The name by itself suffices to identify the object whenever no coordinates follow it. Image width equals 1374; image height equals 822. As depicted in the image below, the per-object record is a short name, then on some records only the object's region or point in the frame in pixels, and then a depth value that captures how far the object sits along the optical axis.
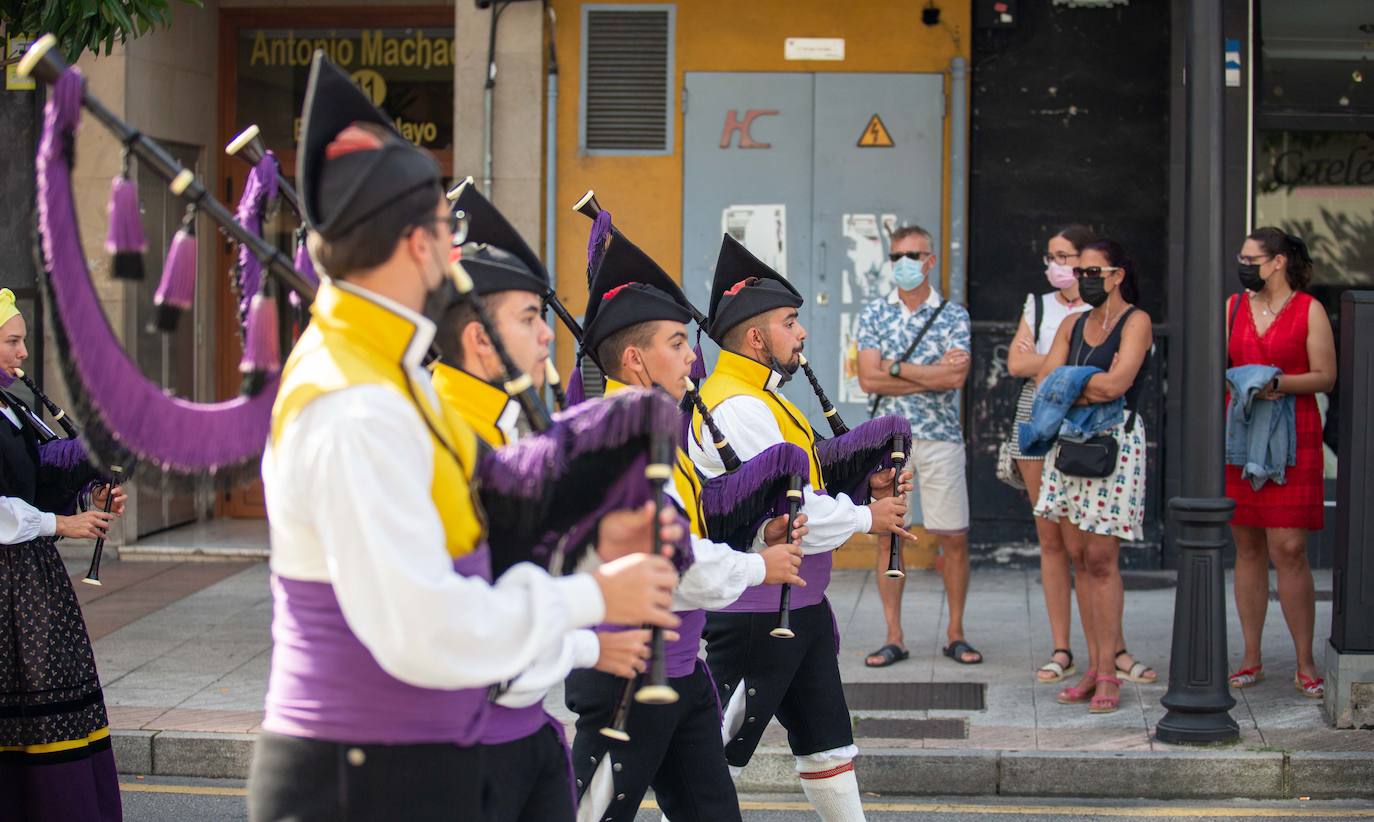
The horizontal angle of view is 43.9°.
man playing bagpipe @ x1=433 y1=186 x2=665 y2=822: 3.16
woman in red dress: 7.52
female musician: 5.19
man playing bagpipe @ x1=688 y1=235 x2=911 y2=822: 5.02
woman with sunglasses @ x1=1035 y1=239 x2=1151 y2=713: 7.41
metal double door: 10.64
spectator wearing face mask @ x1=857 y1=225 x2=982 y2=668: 8.41
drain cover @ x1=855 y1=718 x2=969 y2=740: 7.11
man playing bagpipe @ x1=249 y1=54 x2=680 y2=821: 2.65
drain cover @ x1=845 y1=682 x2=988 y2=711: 7.58
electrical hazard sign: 10.66
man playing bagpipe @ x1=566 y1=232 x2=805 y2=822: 4.36
